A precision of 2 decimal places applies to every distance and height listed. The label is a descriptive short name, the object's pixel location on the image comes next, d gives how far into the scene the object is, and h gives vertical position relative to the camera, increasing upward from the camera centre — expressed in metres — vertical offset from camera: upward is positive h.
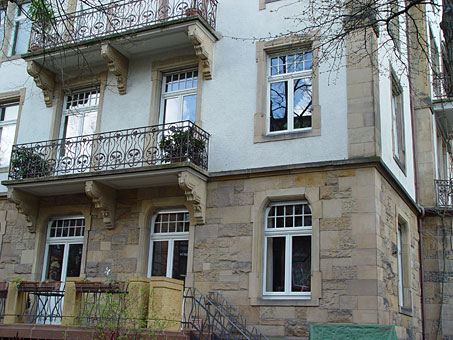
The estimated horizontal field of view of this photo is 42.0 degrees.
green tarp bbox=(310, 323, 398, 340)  8.32 -0.09
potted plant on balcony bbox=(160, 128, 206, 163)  12.11 +3.48
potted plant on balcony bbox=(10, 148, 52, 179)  13.85 +3.36
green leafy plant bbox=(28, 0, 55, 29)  8.78 +4.44
